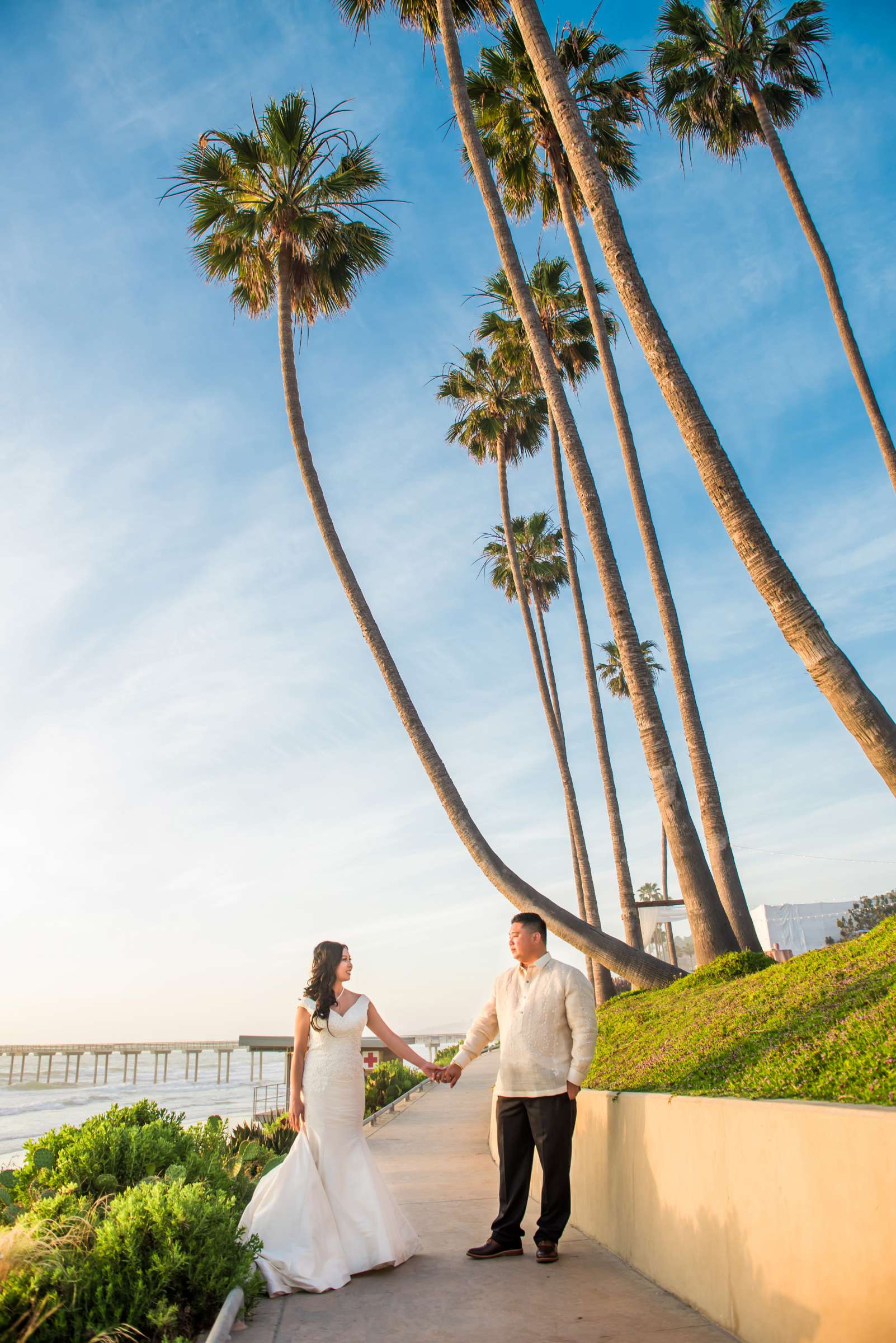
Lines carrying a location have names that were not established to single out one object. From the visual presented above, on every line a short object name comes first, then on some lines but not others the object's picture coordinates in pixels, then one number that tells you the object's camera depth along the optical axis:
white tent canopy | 44.03
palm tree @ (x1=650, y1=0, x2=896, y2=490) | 18.31
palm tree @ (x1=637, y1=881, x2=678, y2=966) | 116.44
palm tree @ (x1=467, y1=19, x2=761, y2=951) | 16.81
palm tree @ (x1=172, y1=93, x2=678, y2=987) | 14.34
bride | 5.07
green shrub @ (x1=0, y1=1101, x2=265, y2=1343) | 3.62
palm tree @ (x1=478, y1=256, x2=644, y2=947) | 21.84
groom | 5.21
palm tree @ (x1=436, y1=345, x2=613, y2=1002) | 25.45
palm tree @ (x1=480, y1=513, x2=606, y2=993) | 32.28
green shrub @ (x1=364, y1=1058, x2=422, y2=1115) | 17.78
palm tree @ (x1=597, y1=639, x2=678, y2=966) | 43.56
